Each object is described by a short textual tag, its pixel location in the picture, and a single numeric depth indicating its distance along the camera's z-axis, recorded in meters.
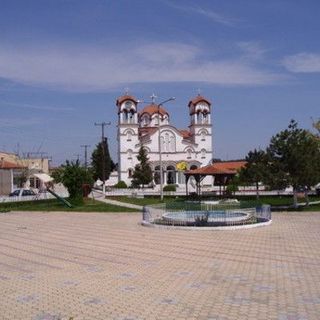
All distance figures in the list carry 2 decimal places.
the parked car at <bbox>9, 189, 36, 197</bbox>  51.63
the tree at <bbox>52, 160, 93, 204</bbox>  38.25
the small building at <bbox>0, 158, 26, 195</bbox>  61.53
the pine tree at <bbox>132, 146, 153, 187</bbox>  64.69
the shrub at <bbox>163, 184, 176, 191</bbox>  58.74
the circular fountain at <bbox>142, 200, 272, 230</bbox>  21.86
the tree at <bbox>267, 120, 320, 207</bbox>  30.25
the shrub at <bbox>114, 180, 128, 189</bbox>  68.50
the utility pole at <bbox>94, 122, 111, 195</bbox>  58.13
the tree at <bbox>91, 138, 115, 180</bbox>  75.19
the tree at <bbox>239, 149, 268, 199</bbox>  31.22
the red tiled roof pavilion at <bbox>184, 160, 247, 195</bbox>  44.03
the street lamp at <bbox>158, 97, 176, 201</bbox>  42.90
